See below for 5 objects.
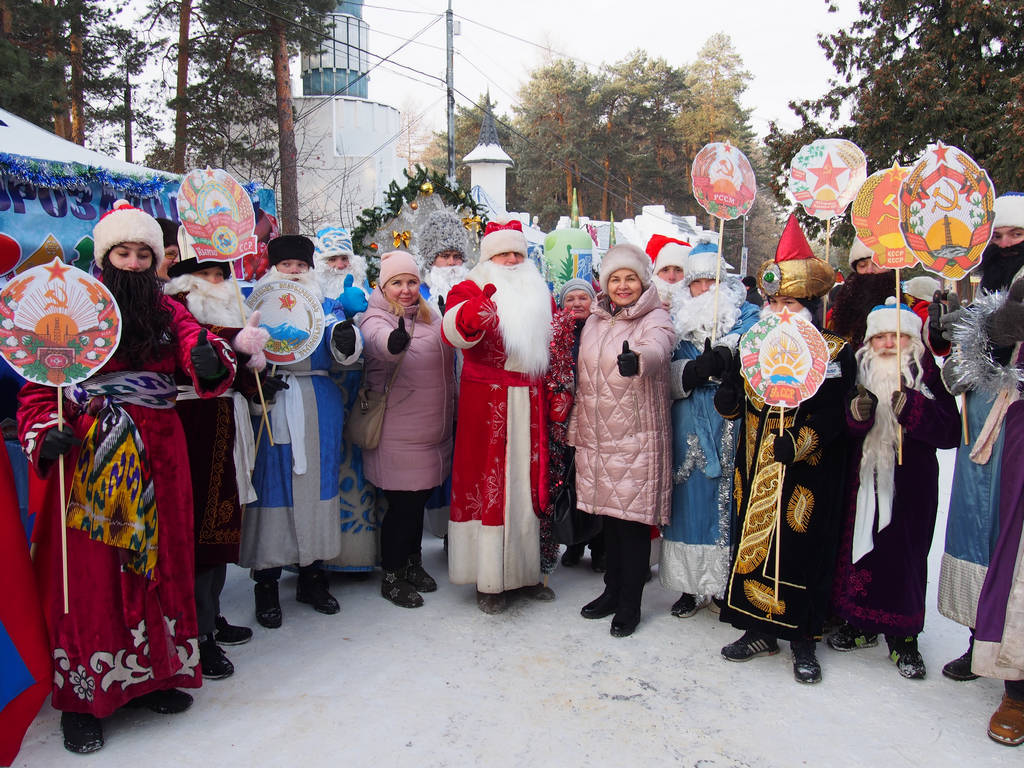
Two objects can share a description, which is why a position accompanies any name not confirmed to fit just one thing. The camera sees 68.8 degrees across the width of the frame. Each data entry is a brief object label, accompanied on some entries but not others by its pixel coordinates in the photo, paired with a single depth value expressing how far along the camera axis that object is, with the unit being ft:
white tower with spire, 70.08
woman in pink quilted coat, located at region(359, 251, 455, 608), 13.03
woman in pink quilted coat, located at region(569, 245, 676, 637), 11.84
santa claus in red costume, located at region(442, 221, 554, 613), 12.56
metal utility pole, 60.49
